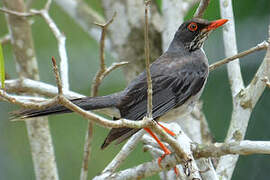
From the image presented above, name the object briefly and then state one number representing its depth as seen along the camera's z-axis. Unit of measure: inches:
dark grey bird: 325.4
